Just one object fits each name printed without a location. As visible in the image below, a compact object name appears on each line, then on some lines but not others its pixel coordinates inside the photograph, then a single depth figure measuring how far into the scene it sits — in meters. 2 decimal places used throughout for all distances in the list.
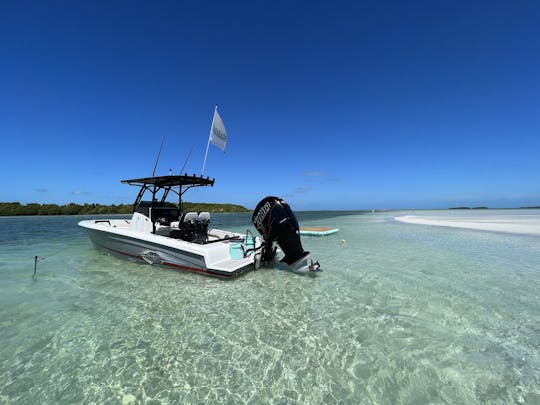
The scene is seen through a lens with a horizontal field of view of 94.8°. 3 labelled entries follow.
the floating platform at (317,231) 19.87
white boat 7.41
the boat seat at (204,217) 9.01
